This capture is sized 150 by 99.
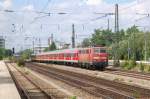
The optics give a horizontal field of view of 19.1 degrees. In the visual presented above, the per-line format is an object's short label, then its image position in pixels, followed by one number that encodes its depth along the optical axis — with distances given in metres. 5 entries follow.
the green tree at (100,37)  137.12
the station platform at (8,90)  20.42
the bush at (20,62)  87.22
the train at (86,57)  51.53
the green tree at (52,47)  161.93
